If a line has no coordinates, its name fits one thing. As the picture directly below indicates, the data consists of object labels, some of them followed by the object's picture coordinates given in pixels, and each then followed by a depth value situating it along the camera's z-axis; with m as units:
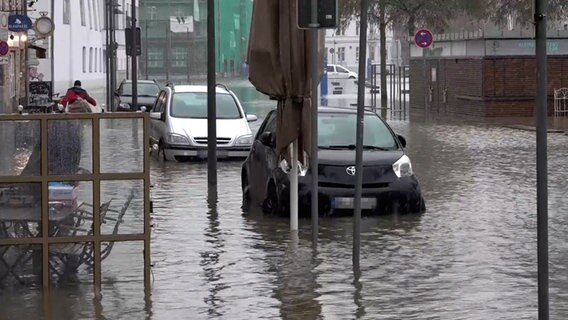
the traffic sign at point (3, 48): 32.44
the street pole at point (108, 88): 47.52
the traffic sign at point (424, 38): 39.72
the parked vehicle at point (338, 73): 73.00
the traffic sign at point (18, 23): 37.94
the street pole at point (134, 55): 36.85
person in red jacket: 26.41
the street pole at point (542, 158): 7.08
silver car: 24.80
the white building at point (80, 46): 62.25
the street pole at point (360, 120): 11.21
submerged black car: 15.77
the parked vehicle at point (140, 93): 42.88
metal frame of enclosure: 10.23
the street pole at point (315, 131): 13.13
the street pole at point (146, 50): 84.56
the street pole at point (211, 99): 19.52
